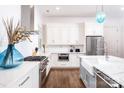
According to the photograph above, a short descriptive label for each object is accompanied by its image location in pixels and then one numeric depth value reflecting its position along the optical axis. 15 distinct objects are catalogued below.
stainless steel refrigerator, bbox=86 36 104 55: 4.02
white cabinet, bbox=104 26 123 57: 4.56
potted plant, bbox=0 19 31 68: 1.28
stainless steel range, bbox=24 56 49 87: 1.95
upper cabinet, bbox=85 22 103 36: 4.09
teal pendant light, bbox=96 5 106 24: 2.26
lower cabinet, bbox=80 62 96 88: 1.72
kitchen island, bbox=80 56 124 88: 1.05
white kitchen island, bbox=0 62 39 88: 0.86
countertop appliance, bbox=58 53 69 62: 4.09
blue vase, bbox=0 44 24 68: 1.27
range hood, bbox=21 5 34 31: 2.25
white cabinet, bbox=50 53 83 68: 4.08
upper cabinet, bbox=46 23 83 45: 4.27
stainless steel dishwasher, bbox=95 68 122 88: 1.01
